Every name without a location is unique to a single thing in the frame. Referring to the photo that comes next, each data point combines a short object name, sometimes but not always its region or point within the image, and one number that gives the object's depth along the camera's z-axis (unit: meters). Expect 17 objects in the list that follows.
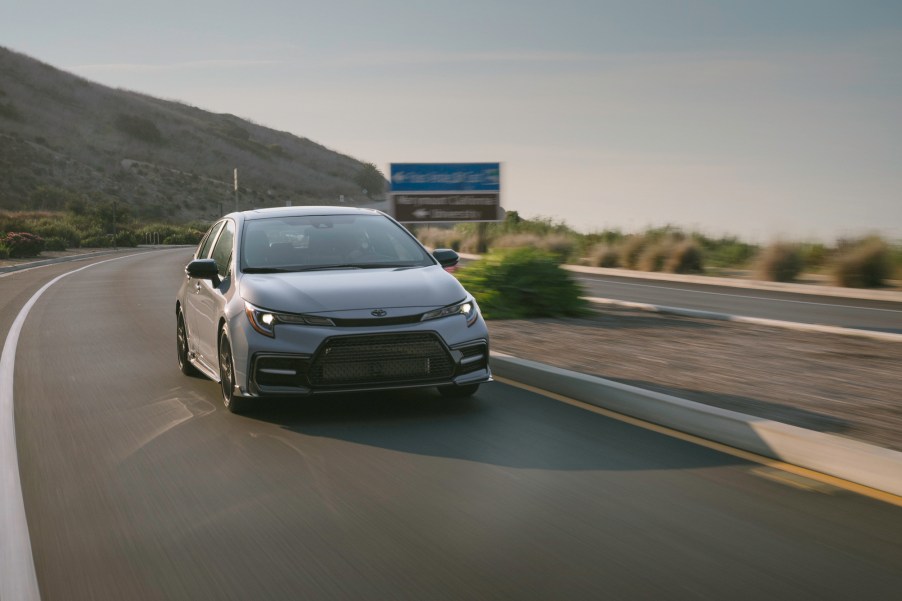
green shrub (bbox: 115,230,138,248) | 71.75
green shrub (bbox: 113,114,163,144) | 136.12
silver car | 8.09
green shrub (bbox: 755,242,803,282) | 27.56
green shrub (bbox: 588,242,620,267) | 35.56
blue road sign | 27.33
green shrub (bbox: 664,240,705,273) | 32.00
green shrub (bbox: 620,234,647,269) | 34.38
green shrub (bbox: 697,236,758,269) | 33.75
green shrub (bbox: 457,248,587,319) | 15.66
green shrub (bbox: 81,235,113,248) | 67.44
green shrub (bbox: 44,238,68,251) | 56.88
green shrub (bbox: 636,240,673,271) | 32.91
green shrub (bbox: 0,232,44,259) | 45.59
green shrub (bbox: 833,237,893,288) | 25.64
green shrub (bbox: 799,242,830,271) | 29.33
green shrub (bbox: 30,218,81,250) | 65.00
